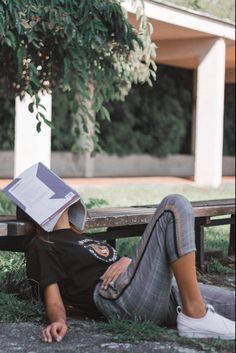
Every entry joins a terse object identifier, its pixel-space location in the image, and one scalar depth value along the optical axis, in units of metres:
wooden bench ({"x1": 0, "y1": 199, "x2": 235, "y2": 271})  3.76
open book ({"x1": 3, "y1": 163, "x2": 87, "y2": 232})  3.46
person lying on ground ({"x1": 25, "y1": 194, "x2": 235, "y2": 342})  3.00
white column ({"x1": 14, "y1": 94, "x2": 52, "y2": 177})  12.05
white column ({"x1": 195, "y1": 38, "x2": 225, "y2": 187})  14.72
